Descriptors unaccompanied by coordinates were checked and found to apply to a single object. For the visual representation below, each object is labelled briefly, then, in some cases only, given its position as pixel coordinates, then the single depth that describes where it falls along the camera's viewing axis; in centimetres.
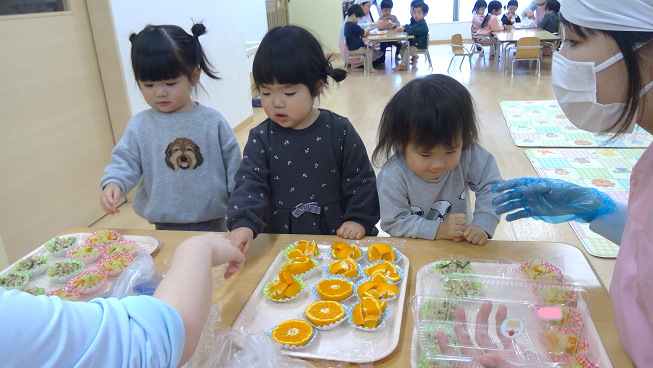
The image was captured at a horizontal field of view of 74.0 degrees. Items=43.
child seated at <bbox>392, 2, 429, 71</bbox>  823
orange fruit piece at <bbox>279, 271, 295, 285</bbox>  99
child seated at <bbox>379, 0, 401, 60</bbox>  908
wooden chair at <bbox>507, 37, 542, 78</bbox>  677
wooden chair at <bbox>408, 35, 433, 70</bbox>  838
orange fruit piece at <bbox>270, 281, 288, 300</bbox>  97
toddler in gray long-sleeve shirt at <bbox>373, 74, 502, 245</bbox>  116
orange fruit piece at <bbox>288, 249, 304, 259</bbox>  112
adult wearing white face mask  77
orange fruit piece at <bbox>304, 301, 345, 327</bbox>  88
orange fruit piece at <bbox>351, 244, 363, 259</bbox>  110
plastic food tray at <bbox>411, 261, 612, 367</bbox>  75
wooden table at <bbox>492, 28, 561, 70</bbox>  715
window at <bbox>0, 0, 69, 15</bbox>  227
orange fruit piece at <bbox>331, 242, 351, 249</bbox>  112
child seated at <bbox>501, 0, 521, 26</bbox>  975
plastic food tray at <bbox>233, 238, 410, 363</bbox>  81
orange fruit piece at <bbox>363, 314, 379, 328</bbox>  86
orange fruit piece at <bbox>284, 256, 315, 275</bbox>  104
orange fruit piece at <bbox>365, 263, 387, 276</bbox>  103
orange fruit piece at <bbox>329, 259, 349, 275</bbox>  104
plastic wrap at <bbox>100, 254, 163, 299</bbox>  85
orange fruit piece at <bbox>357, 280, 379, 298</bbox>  96
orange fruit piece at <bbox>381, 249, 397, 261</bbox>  109
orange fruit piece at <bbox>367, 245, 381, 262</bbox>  109
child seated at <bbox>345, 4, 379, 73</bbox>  814
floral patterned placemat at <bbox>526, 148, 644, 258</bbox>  315
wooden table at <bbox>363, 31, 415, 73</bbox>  780
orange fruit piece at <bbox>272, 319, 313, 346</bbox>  82
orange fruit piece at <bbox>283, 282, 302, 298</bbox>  97
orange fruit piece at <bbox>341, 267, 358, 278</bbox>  103
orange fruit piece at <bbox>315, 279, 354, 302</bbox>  96
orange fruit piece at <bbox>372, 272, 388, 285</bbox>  99
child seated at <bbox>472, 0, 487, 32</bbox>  928
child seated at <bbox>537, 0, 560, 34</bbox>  795
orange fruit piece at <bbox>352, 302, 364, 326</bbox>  87
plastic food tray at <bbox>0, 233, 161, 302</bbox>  109
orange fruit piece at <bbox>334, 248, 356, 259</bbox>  110
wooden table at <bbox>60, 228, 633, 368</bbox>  81
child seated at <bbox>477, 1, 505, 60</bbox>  830
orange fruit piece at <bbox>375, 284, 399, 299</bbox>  95
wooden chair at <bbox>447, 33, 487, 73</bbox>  800
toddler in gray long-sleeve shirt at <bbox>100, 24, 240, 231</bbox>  154
